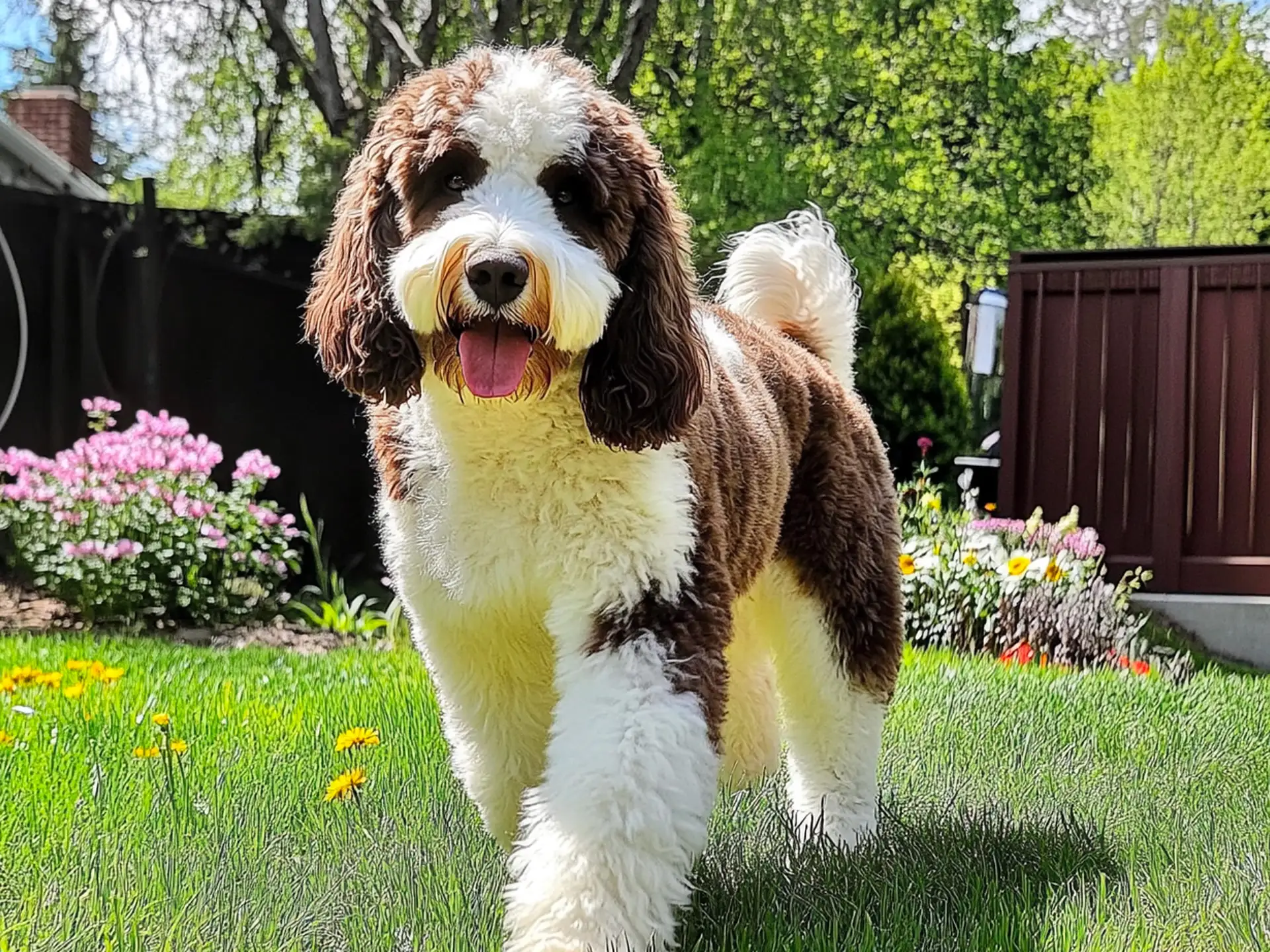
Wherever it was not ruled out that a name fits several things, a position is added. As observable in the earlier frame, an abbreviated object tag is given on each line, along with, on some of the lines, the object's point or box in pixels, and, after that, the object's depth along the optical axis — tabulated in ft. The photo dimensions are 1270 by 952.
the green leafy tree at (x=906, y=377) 38.50
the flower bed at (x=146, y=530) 22.97
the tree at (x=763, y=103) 30.35
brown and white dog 7.31
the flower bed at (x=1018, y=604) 21.42
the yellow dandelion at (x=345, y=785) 9.41
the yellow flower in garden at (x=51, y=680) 12.73
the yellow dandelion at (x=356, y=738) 10.01
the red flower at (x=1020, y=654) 20.12
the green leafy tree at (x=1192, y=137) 60.64
